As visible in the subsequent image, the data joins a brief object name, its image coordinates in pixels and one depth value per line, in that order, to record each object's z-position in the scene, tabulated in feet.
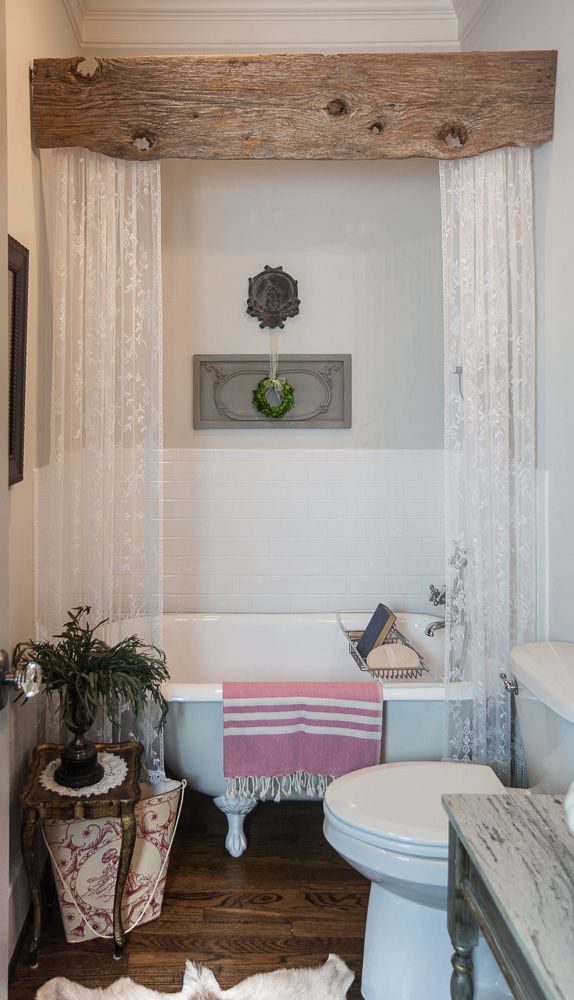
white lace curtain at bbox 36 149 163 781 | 7.37
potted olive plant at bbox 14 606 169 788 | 6.46
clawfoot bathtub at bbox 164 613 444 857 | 10.30
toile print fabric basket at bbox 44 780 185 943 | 6.58
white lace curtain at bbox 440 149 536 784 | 7.51
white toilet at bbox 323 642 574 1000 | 5.53
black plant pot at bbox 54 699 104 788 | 6.52
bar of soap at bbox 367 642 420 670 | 9.41
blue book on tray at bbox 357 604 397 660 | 9.80
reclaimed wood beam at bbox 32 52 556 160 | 7.25
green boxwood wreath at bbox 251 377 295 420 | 10.57
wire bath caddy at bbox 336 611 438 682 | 9.08
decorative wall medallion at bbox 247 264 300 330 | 10.69
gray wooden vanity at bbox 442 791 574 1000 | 3.08
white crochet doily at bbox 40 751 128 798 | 6.45
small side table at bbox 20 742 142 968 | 6.23
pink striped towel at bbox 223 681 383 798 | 7.55
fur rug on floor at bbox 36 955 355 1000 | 6.00
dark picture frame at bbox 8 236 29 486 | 6.64
